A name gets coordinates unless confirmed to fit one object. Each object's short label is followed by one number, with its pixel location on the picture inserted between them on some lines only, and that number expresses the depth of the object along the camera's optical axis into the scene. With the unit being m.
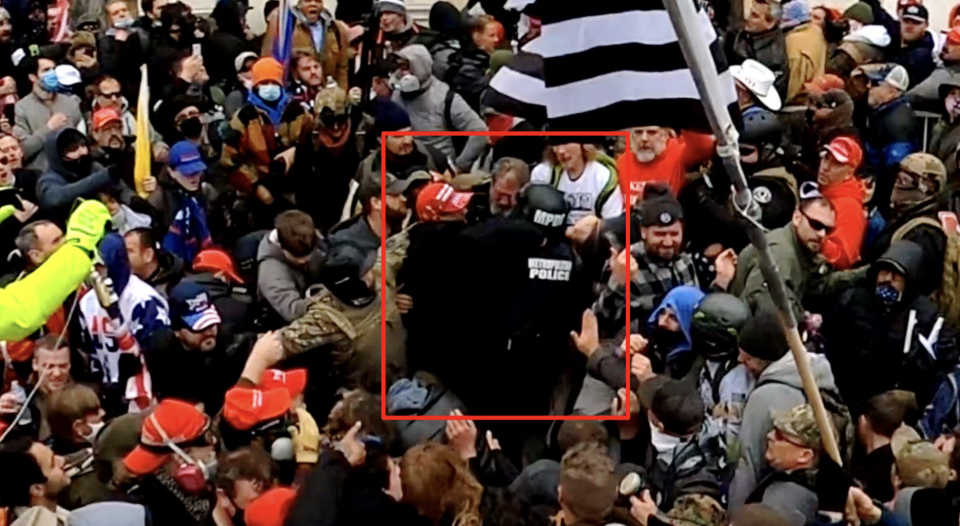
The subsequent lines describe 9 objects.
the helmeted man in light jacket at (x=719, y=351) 7.70
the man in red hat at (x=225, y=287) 9.19
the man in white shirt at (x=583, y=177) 9.68
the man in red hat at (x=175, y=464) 7.09
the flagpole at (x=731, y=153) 5.68
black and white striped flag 6.45
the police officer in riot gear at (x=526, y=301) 8.30
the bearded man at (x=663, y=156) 9.83
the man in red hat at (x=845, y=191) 9.35
